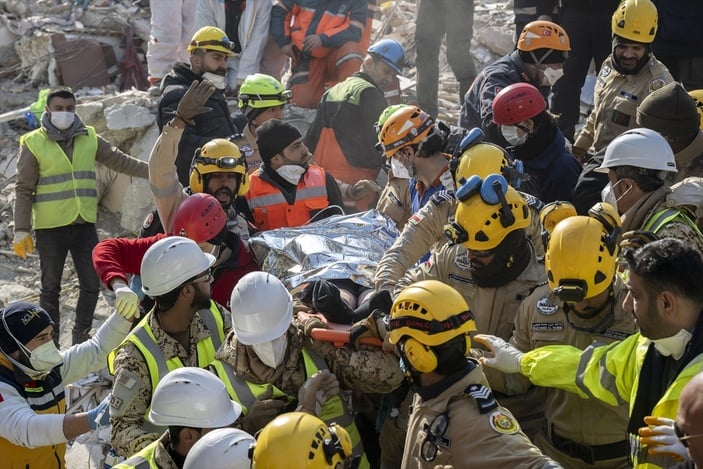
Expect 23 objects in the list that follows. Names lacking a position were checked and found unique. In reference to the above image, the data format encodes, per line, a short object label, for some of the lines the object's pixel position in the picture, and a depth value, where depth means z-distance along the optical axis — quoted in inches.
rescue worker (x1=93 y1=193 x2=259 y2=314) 224.9
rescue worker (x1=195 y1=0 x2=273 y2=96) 425.1
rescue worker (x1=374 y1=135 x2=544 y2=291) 216.7
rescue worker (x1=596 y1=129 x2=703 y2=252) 203.9
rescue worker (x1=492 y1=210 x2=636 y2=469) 167.5
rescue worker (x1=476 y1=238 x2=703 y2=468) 141.3
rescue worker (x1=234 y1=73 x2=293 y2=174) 327.6
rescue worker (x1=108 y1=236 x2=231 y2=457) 184.2
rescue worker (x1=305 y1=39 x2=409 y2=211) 338.6
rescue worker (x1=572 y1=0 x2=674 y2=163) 279.3
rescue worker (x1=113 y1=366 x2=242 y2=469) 160.9
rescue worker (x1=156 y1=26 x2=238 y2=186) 331.9
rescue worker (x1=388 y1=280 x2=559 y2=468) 147.7
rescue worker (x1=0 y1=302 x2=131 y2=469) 193.3
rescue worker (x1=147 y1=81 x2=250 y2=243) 252.4
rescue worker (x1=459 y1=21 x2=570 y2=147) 302.5
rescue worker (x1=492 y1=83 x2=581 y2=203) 259.8
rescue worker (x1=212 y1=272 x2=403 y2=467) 176.4
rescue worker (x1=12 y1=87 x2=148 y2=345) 341.4
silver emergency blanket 227.6
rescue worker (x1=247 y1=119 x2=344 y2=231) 279.3
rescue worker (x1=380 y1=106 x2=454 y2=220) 251.3
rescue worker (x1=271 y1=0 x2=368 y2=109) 406.6
